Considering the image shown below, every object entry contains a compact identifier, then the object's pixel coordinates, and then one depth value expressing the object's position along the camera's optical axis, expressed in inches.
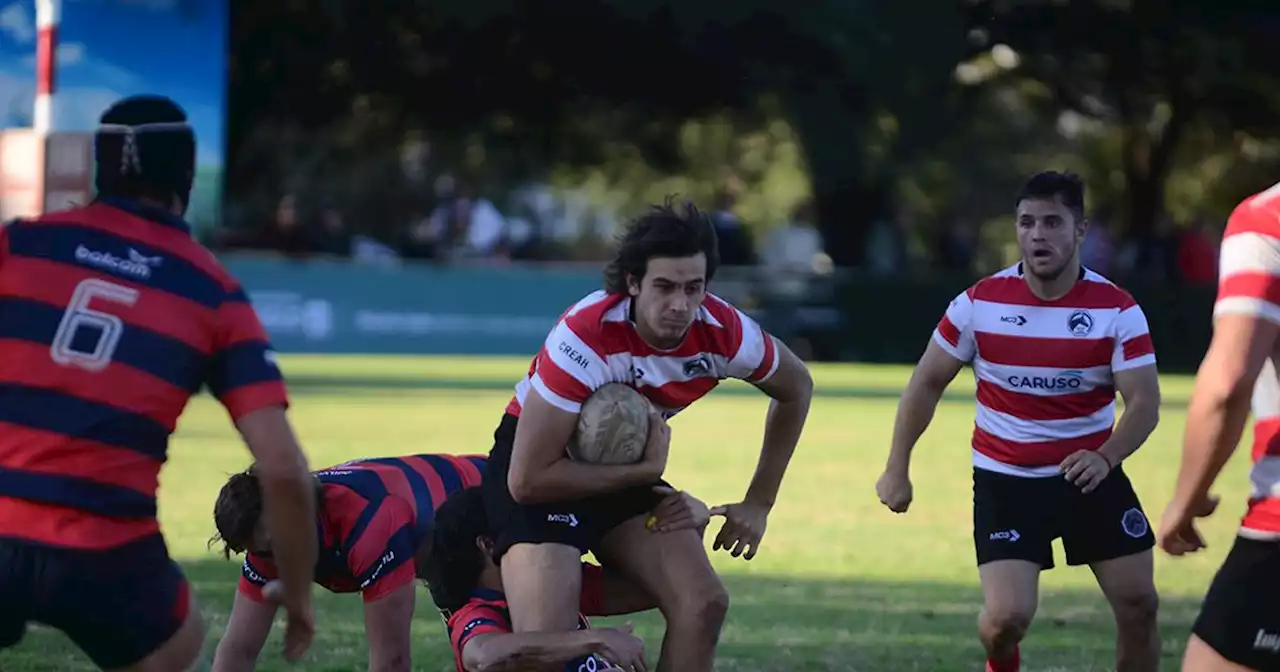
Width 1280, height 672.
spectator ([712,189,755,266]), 2423.7
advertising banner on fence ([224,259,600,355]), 2246.6
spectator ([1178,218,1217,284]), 2384.4
